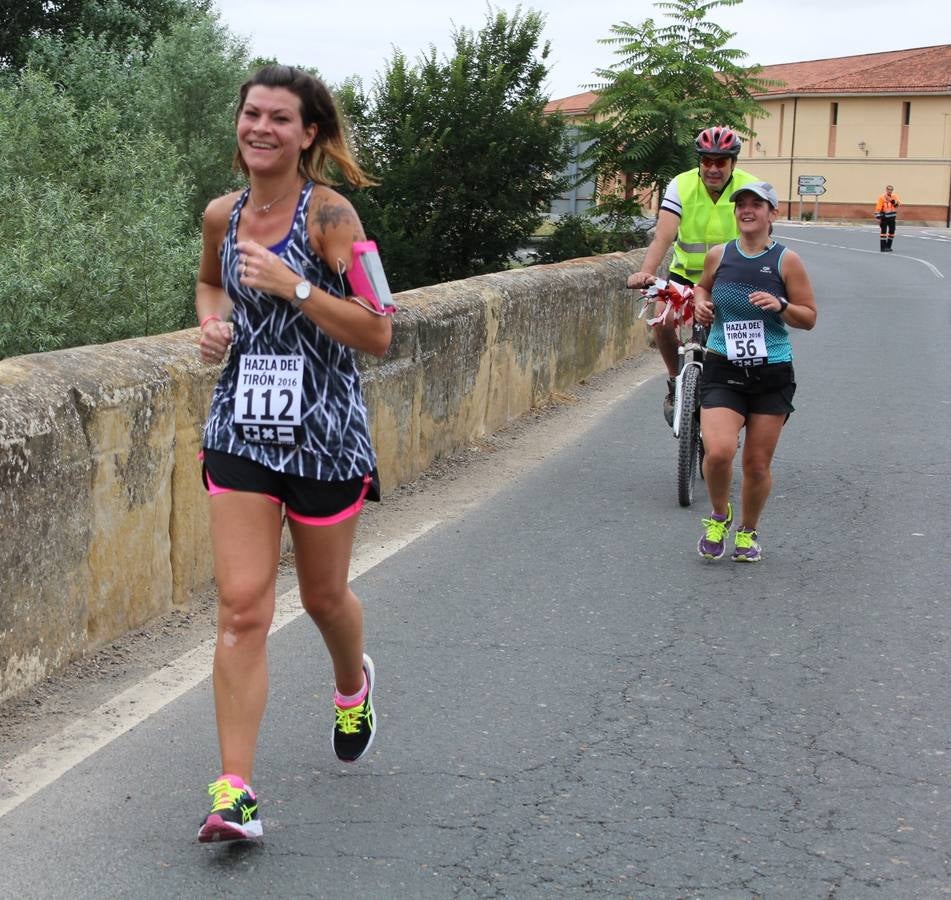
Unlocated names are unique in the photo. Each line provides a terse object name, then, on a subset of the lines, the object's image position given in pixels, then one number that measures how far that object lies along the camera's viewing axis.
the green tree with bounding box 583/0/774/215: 19.38
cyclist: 8.11
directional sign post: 74.56
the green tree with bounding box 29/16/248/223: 24.75
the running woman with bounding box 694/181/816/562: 6.82
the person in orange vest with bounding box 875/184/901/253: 44.41
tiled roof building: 78.31
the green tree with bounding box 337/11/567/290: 18.73
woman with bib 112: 3.74
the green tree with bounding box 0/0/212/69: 32.31
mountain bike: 8.13
